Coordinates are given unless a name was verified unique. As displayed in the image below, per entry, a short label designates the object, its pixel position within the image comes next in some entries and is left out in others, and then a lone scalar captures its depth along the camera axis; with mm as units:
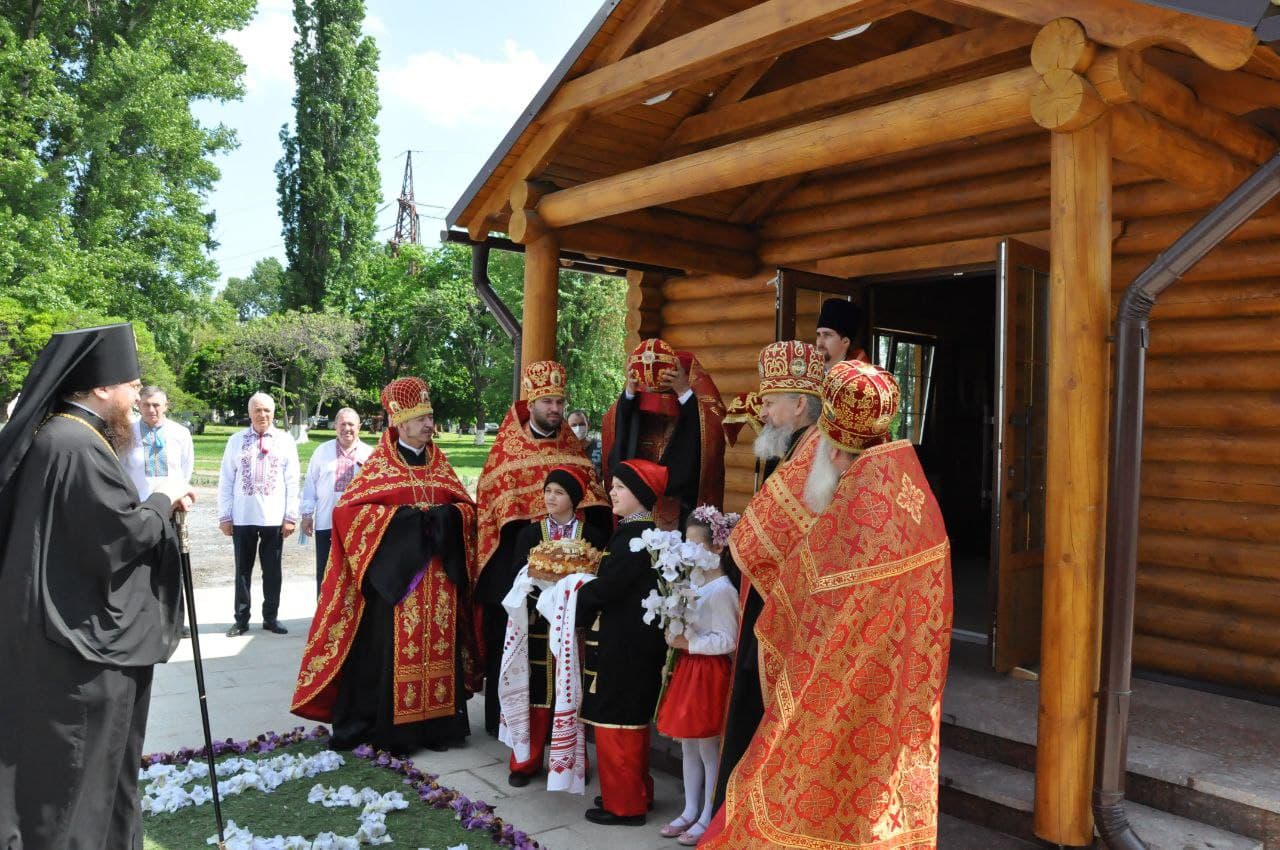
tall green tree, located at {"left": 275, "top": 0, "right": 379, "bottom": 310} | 37875
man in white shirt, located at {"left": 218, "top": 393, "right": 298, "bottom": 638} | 8188
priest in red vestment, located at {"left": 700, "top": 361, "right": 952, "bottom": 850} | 3180
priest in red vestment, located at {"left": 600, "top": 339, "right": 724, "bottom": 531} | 5555
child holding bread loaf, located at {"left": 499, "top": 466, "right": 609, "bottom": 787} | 5152
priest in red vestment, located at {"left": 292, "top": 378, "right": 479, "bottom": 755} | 5637
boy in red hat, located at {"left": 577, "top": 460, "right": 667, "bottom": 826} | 4617
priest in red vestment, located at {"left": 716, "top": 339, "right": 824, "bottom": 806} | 3701
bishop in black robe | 3547
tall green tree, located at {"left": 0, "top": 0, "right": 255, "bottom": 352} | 24359
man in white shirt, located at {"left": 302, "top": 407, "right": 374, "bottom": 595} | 7938
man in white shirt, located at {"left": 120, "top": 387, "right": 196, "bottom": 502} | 7773
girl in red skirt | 4320
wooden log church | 4008
